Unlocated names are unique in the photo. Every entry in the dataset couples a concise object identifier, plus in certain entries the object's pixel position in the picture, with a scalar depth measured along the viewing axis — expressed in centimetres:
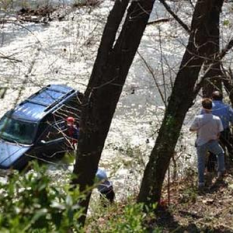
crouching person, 1702
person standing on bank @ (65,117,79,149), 1730
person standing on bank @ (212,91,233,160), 1676
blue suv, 2247
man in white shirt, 1522
